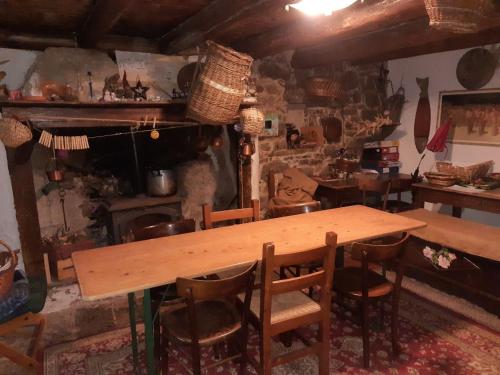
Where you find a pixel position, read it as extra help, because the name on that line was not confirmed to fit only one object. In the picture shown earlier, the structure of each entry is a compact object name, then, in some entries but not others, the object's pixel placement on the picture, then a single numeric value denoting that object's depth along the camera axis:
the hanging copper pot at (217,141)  3.69
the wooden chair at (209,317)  1.58
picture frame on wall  4.07
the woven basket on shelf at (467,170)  3.81
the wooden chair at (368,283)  1.99
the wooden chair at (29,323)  2.08
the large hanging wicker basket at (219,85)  2.60
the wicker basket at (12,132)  2.61
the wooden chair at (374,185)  3.81
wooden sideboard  3.44
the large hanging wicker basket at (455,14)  1.54
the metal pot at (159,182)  3.79
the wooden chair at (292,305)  1.72
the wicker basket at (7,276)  2.14
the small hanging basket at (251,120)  3.30
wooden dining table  1.70
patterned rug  2.21
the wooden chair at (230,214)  2.62
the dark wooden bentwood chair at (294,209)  2.93
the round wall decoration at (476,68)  3.99
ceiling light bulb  1.68
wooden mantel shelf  2.78
